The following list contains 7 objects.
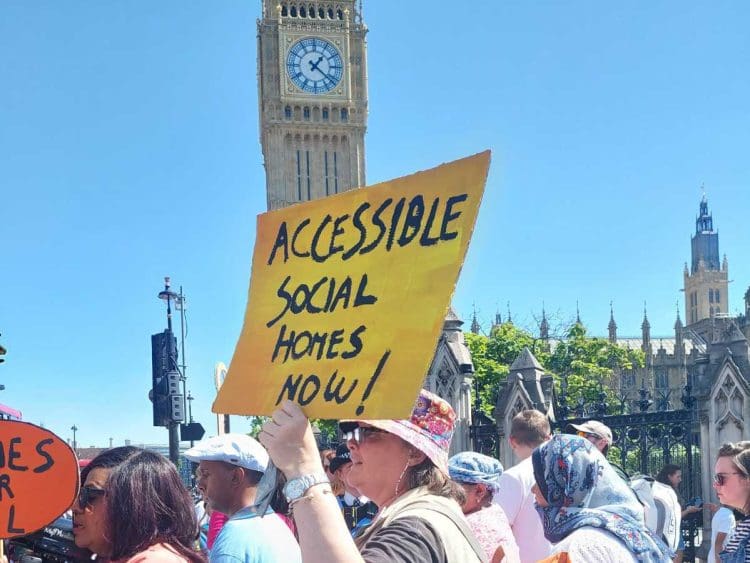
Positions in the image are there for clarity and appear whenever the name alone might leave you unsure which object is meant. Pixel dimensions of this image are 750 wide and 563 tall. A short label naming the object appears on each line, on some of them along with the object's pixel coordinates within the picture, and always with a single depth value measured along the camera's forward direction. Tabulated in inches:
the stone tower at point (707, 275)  4343.0
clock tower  2335.1
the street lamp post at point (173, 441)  470.3
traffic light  468.8
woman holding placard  76.9
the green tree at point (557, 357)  1391.5
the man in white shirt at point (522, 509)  187.9
